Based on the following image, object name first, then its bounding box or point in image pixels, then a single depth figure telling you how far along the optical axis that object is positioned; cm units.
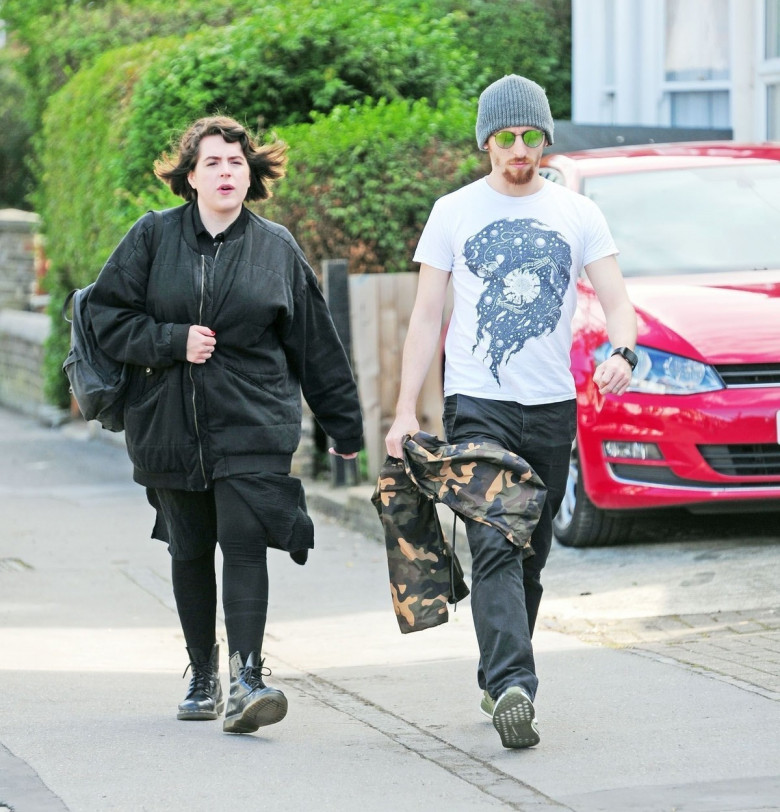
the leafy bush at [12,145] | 5275
